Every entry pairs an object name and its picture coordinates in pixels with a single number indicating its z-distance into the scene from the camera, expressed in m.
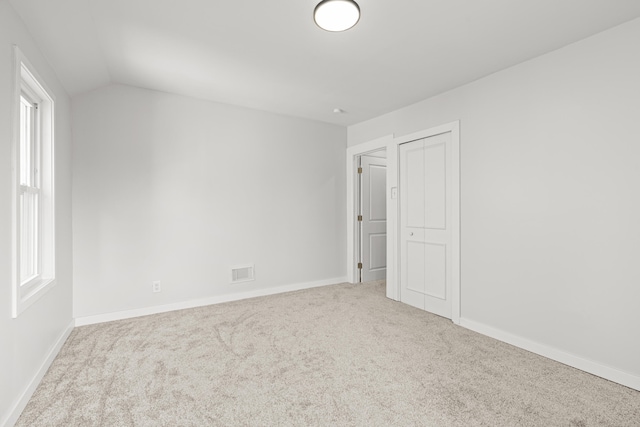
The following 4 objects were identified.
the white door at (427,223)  3.46
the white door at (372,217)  4.98
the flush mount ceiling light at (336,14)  1.91
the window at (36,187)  2.27
